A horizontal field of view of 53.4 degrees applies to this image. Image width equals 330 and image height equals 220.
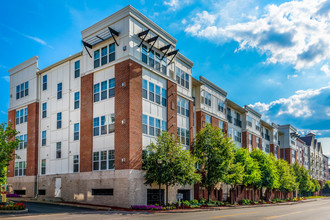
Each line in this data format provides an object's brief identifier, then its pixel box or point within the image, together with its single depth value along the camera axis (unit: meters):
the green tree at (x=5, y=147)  30.55
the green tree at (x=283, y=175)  59.03
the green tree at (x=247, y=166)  43.94
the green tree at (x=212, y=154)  36.88
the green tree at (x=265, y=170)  50.81
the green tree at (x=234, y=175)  37.58
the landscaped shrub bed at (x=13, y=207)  23.73
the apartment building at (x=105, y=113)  30.17
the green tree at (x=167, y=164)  29.44
